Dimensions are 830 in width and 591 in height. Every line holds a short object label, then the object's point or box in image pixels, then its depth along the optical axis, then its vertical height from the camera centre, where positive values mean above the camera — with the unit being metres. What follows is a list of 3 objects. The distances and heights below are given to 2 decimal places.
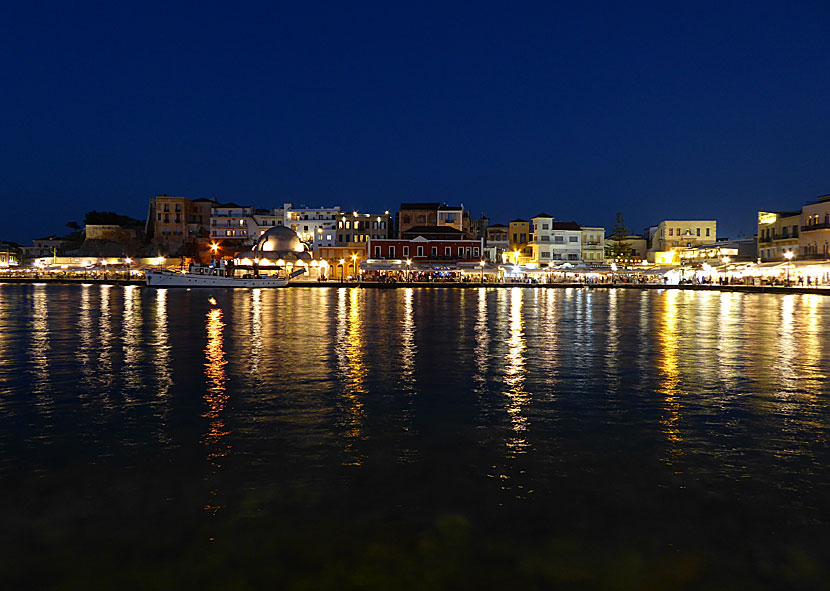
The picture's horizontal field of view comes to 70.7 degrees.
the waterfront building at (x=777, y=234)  68.69 +5.10
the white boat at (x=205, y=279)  73.44 +0.02
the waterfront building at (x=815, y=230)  60.91 +4.79
